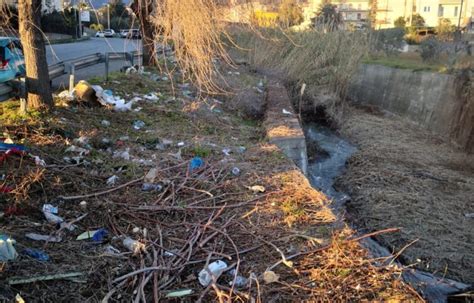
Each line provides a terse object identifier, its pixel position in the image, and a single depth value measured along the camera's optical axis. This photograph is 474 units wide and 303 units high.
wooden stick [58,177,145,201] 4.51
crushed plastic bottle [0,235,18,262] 3.26
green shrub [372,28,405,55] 25.59
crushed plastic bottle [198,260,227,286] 3.39
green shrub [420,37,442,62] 19.47
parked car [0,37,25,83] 8.98
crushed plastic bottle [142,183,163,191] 5.03
